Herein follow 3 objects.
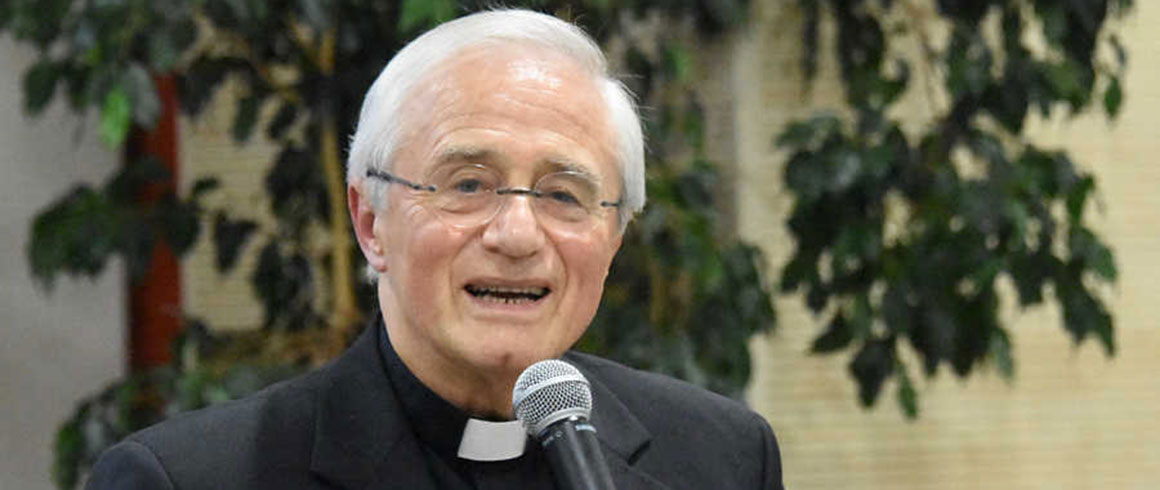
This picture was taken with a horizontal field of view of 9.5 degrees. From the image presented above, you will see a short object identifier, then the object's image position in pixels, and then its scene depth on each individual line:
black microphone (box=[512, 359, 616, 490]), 4.06
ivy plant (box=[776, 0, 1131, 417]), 5.33
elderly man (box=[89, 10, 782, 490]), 4.24
